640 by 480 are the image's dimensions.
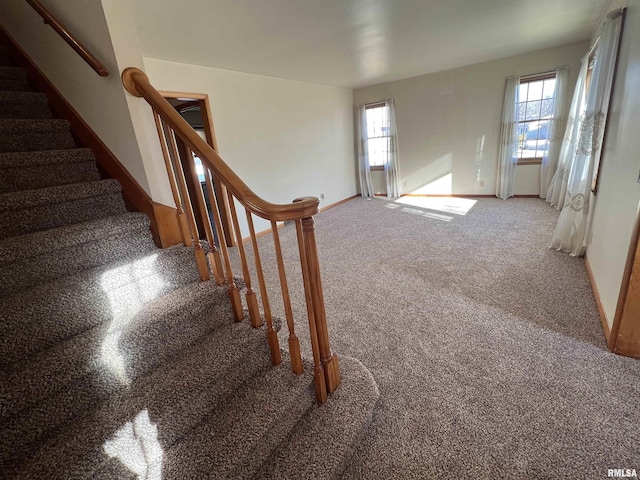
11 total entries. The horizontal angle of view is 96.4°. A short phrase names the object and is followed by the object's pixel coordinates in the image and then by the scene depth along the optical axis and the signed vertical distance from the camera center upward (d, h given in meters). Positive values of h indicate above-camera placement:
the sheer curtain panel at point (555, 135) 4.50 -0.23
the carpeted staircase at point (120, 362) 0.93 -0.71
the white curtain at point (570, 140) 3.60 -0.28
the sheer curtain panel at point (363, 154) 6.41 -0.26
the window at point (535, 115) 4.74 +0.12
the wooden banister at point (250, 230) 1.07 -0.32
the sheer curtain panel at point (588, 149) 2.27 -0.28
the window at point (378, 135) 6.21 +0.12
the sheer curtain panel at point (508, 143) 4.87 -0.30
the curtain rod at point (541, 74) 4.47 +0.73
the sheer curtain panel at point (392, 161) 6.01 -0.46
